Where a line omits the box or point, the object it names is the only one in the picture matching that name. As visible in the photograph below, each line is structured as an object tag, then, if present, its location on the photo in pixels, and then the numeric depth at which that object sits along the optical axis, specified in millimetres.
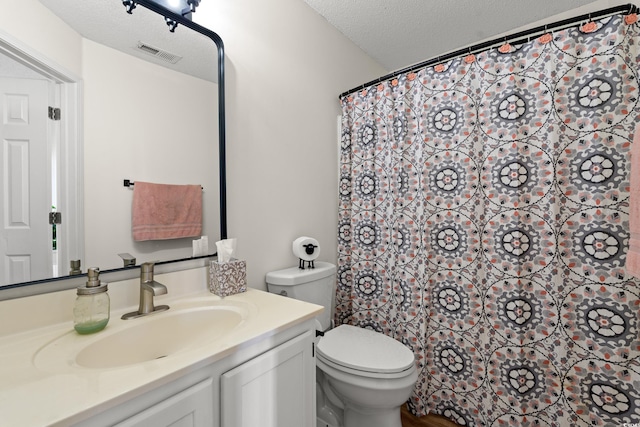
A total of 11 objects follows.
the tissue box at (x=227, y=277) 1142
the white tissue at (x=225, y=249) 1183
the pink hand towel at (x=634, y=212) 907
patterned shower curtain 1155
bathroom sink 729
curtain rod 1129
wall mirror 874
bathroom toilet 1233
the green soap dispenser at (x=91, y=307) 805
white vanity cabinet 587
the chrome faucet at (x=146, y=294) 938
